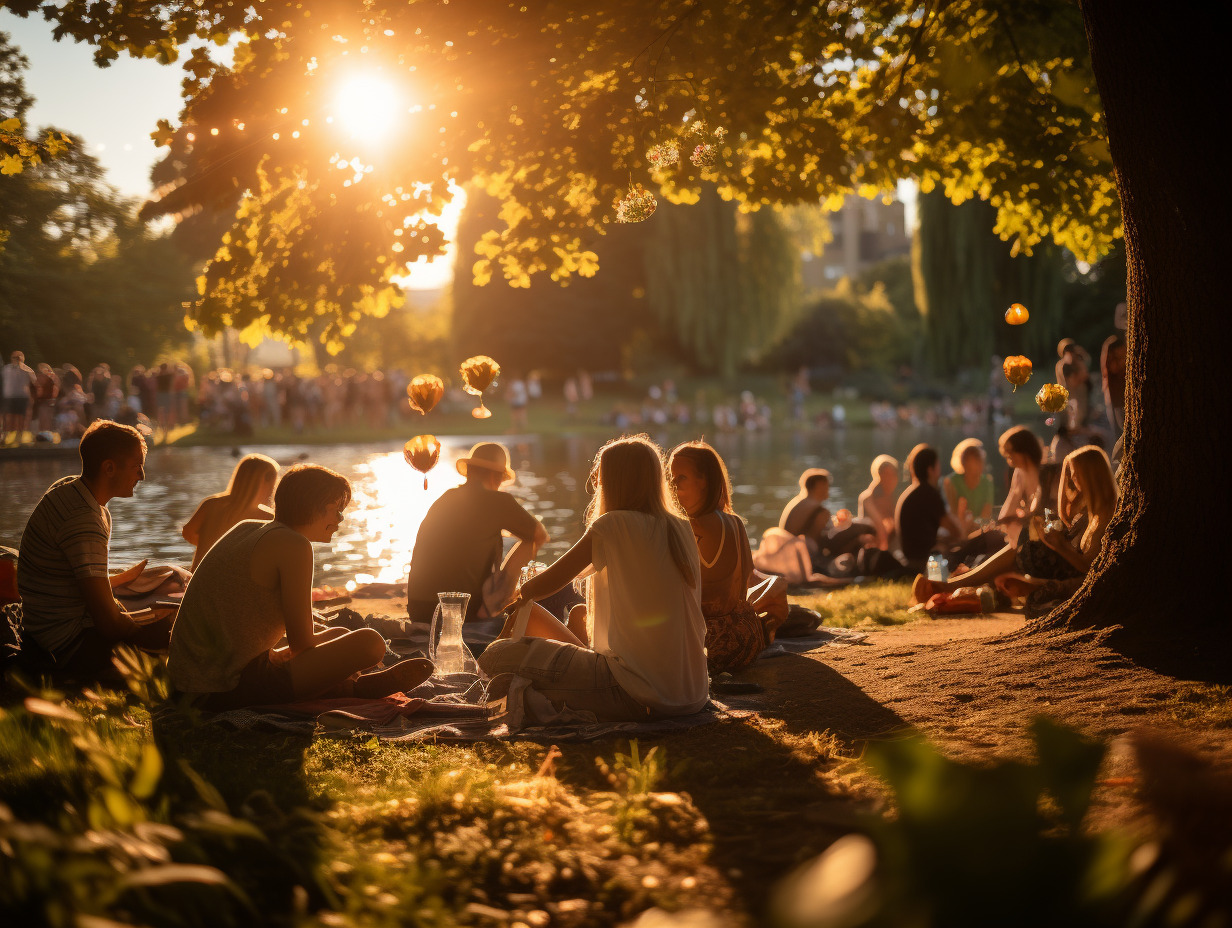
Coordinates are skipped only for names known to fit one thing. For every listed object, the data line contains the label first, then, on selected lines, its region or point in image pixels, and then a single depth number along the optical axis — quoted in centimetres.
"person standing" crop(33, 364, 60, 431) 2517
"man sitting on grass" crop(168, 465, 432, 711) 506
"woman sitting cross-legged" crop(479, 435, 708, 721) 501
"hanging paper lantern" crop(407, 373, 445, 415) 916
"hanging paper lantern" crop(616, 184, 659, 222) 788
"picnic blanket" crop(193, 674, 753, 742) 498
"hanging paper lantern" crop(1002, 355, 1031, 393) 933
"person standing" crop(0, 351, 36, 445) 2422
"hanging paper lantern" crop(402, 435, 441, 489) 849
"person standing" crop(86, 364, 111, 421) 2655
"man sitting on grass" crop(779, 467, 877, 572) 1115
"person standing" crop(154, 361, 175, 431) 3048
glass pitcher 619
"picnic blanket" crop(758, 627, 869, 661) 703
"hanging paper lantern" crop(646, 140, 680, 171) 825
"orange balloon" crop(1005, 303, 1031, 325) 862
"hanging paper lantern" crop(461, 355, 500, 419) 869
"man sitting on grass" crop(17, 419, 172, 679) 577
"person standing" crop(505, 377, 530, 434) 3881
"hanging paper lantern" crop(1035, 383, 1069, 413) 922
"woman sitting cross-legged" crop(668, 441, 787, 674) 628
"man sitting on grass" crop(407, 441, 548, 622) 771
